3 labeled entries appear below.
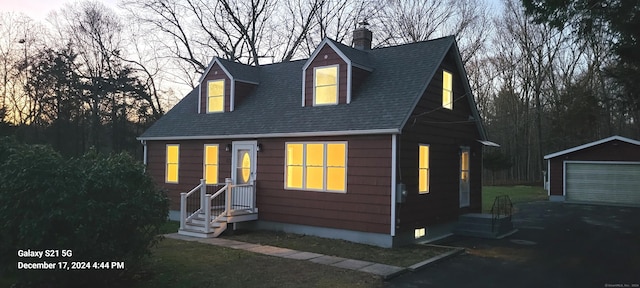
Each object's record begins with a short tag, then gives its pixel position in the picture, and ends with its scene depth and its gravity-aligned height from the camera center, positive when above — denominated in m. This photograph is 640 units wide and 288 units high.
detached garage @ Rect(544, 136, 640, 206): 21.38 -0.19
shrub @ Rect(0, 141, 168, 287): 6.54 -0.80
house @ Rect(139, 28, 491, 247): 10.95 +0.48
